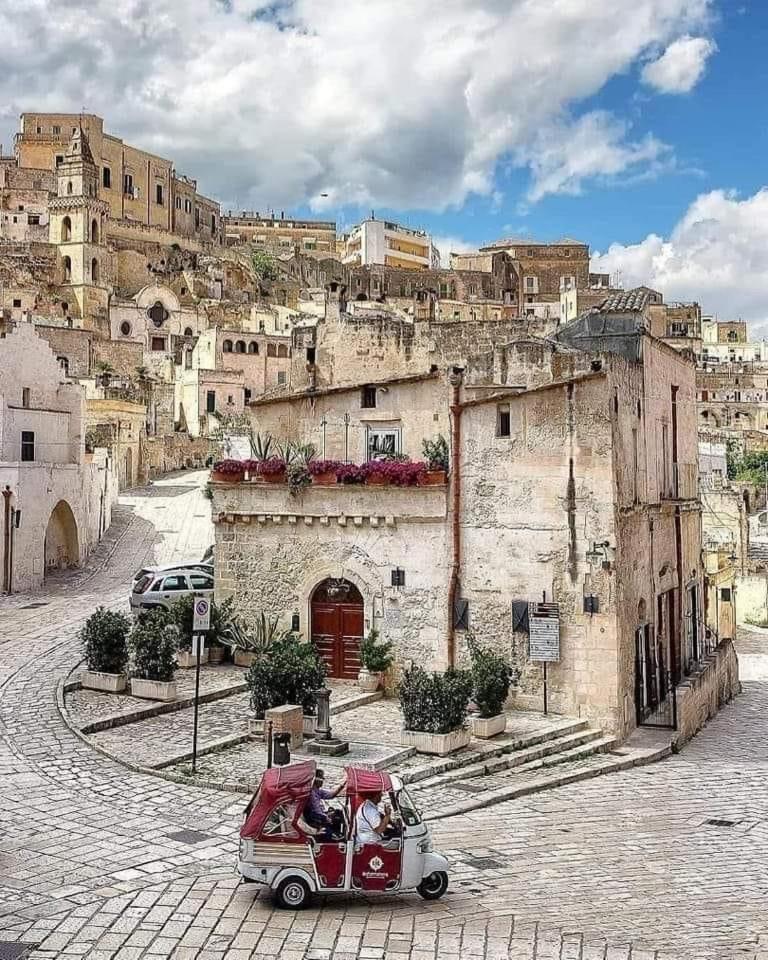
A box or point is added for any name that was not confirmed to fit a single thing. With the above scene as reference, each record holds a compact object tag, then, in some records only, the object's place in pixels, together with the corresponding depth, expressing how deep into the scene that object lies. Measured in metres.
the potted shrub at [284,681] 16.16
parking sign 15.45
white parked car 24.08
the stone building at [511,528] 18.66
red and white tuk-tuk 9.73
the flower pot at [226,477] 21.81
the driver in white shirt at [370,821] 9.77
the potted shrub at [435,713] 15.66
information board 18.67
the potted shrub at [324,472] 20.84
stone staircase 14.09
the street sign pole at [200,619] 15.42
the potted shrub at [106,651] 18.83
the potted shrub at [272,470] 21.36
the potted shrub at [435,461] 19.97
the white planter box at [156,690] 18.17
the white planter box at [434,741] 15.59
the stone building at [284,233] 113.12
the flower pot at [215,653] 21.70
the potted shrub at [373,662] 19.95
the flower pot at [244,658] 21.28
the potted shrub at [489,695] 16.77
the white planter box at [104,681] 18.73
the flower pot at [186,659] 20.81
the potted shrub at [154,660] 18.23
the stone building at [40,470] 29.78
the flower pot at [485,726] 16.69
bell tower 75.94
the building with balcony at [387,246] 105.62
